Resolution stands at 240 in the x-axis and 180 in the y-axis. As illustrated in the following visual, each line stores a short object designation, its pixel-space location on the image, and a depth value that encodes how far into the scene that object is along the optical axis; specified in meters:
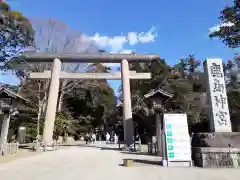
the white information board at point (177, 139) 8.65
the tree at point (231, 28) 13.28
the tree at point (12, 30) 14.62
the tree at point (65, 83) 24.08
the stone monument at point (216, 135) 8.41
